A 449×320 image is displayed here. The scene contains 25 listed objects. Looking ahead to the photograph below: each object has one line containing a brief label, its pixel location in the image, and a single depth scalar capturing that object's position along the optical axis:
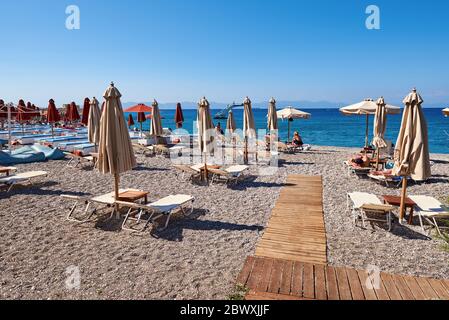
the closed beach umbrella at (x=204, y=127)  10.03
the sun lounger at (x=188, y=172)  10.57
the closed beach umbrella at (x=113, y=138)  6.46
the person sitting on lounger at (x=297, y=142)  17.00
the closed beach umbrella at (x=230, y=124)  15.64
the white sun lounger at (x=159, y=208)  6.43
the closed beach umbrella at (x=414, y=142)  6.14
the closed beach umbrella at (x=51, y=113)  17.55
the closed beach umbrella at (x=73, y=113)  21.06
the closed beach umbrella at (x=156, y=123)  15.73
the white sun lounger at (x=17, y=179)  9.00
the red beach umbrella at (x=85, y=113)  16.03
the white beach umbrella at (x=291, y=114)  16.89
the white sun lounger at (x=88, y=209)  6.81
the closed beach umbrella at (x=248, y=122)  12.87
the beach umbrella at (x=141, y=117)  22.68
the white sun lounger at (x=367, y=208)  6.25
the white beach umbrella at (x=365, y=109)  12.58
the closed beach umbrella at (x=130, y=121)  28.16
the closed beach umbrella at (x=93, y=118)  11.88
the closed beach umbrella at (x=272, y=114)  14.80
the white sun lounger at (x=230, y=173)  10.05
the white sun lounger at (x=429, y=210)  6.09
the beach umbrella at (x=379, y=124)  11.04
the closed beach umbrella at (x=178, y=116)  20.14
